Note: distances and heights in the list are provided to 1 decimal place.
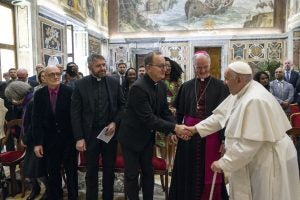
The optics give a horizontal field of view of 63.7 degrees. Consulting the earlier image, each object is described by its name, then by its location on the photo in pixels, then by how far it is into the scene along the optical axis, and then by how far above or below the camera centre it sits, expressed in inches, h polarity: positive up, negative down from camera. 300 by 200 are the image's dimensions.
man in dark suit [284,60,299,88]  234.4 +1.5
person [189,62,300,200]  71.7 -21.4
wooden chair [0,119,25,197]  126.8 -43.6
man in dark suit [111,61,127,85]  238.7 +7.3
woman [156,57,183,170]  162.3 -1.4
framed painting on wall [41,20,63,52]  273.5 +48.6
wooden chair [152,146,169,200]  115.1 -43.4
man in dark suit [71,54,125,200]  104.5 -18.3
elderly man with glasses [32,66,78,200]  106.9 -23.4
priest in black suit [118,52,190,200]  95.4 -19.7
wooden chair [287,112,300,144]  135.2 -27.7
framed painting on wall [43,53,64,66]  275.2 +21.0
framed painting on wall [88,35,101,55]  404.1 +55.6
